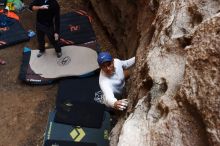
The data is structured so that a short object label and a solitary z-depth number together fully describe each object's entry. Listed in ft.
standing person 22.91
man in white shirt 14.68
